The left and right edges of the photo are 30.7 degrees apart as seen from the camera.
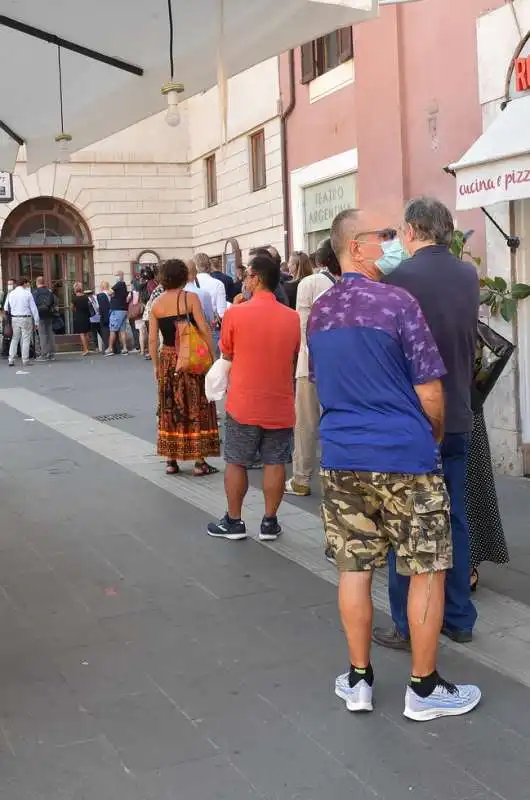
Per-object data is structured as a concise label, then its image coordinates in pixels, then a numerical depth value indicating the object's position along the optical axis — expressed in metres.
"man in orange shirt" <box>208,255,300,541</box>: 5.74
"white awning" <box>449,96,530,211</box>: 6.89
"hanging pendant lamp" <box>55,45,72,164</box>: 8.60
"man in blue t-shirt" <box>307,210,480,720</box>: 3.35
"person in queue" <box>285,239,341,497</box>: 6.74
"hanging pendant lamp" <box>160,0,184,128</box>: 6.61
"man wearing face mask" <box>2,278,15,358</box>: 21.48
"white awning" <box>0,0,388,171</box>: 6.18
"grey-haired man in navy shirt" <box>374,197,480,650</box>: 3.93
